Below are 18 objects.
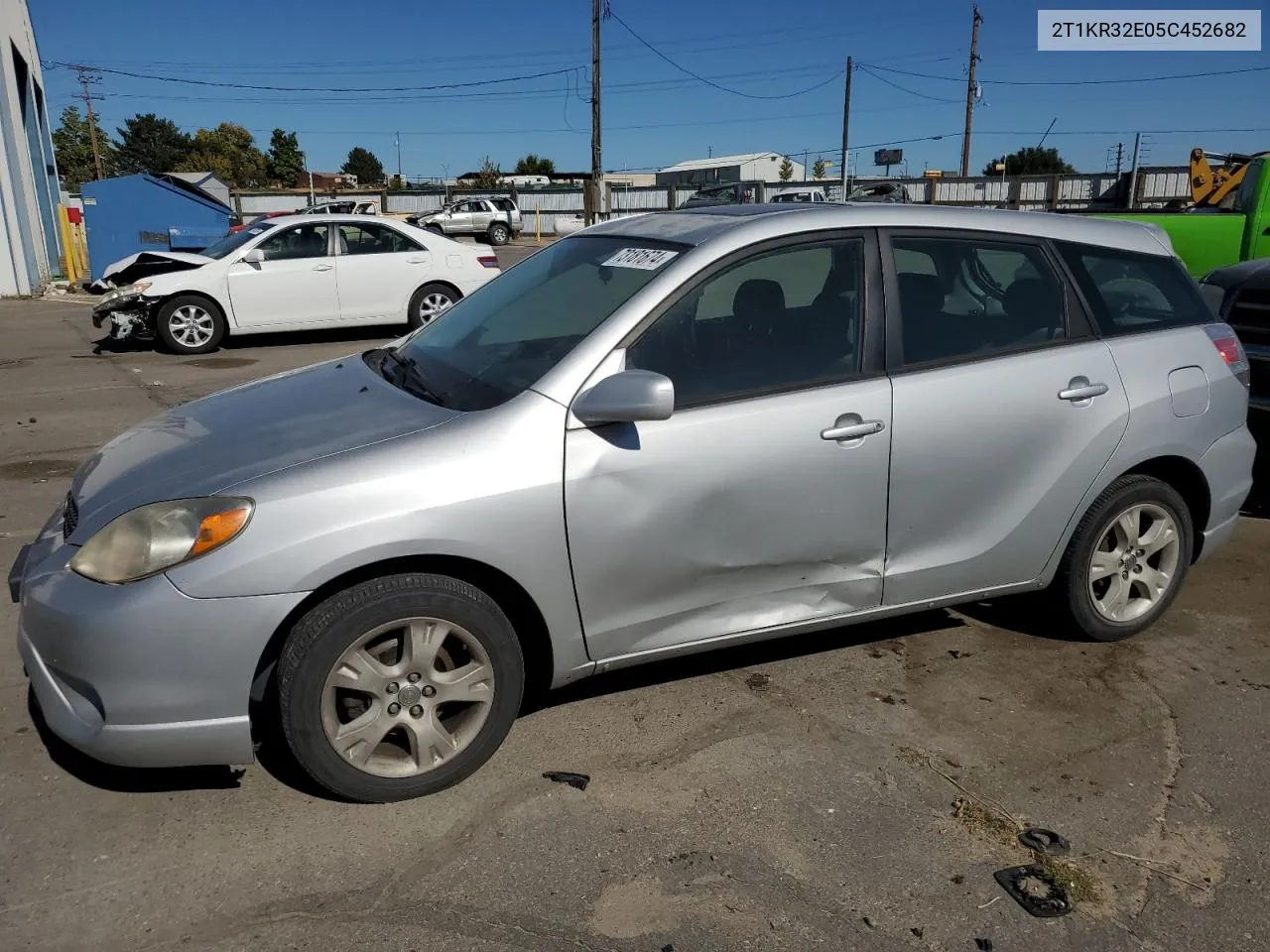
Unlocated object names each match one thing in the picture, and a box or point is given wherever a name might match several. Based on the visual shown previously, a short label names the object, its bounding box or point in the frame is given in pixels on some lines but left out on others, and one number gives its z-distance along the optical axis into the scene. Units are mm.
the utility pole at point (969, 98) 52531
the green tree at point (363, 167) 110750
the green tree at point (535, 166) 102438
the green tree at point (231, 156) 86250
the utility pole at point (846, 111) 48312
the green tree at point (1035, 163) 82500
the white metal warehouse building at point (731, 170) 75562
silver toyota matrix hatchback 2713
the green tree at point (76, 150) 81406
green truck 7934
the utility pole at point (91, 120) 69438
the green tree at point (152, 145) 95188
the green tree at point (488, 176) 69125
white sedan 11500
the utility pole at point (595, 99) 38088
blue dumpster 18156
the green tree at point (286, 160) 95938
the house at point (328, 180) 84112
